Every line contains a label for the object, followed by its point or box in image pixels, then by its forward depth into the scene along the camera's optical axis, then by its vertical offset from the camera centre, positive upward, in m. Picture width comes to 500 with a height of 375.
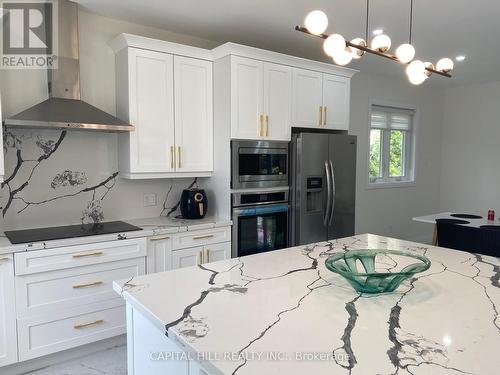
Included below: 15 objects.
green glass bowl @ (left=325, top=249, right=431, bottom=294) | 1.29 -0.39
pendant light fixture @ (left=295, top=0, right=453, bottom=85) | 1.71 +0.60
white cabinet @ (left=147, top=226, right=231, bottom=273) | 2.86 -0.67
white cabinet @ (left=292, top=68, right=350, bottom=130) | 3.59 +0.65
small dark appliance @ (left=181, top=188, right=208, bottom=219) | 3.24 -0.34
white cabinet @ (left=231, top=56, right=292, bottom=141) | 3.17 +0.57
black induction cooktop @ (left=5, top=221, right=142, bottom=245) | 2.46 -0.49
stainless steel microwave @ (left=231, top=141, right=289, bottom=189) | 3.21 +0.01
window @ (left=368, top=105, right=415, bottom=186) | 5.45 +0.31
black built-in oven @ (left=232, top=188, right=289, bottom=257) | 3.25 -0.51
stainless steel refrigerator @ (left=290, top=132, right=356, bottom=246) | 3.51 -0.20
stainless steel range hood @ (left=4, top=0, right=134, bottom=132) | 2.58 +0.53
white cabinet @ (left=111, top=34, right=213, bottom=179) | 2.95 +0.47
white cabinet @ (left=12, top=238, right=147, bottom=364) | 2.35 -0.86
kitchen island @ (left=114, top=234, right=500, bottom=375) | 0.93 -0.47
